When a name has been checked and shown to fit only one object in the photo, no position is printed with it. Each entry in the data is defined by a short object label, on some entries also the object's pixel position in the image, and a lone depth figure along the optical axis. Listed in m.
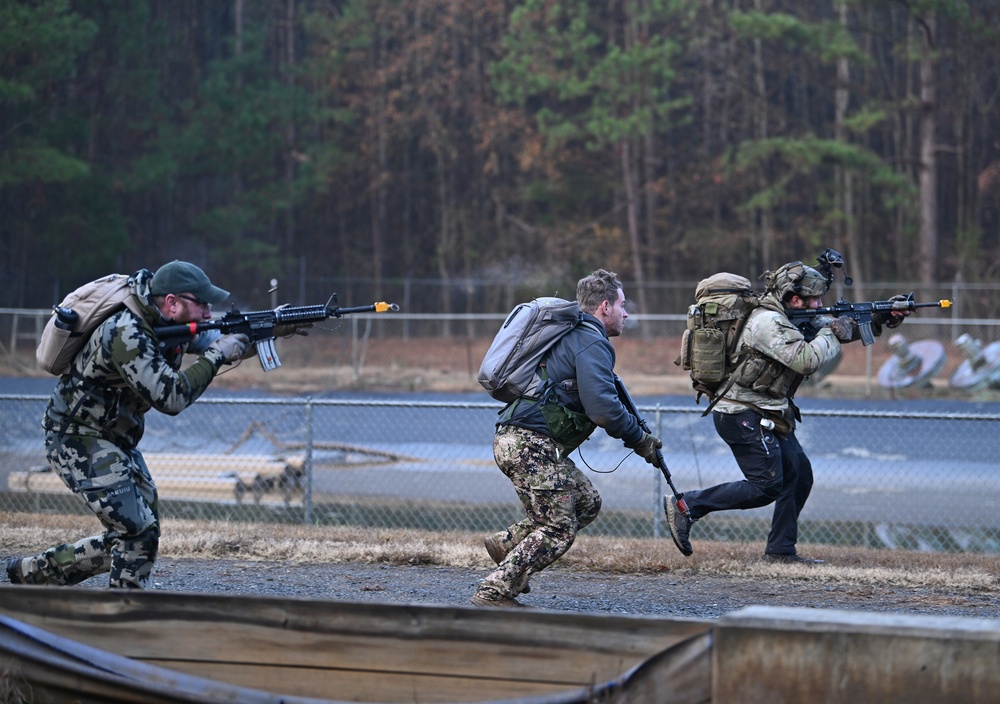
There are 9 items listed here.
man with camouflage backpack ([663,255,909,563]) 13.88
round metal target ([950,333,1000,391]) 40.97
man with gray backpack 11.28
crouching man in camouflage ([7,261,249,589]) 9.97
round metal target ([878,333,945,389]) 41.47
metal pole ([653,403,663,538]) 17.87
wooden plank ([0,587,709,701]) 7.02
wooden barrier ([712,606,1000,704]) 6.37
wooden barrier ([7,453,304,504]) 23.44
